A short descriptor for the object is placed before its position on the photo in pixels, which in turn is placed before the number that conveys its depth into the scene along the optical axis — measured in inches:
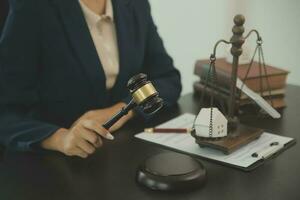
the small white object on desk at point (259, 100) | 46.9
